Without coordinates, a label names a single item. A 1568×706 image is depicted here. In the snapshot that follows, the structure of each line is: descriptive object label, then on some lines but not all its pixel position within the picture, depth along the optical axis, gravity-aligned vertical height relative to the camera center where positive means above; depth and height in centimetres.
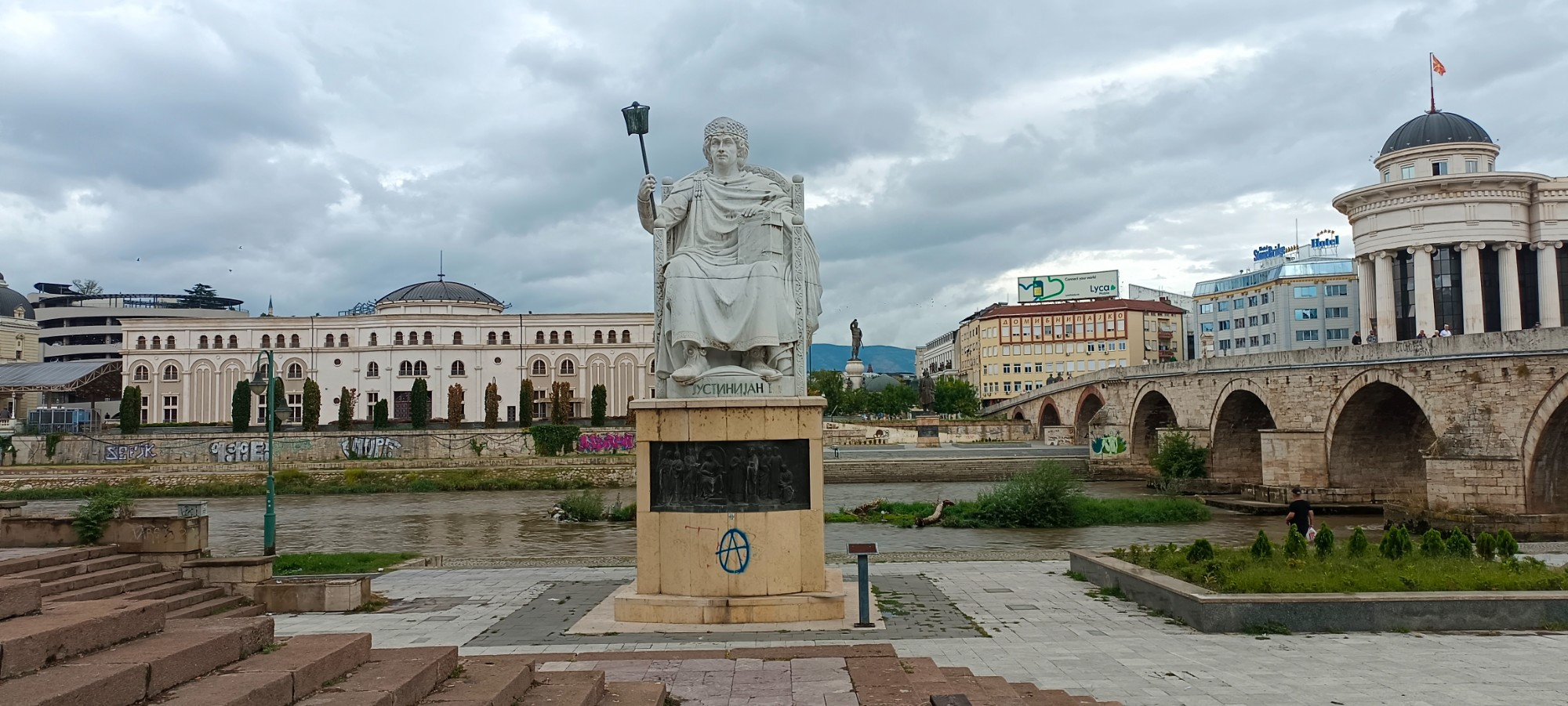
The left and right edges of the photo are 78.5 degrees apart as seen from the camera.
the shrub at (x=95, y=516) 1138 -112
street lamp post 1647 -124
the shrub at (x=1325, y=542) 1193 -177
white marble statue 1056 +150
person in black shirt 1564 -183
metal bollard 980 -169
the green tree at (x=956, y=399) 8356 +80
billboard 10138 +1282
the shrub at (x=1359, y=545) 1201 -182
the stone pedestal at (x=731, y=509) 992 -101
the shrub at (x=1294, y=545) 1165 -174
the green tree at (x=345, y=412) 5844 +33
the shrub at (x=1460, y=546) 1208 -185
